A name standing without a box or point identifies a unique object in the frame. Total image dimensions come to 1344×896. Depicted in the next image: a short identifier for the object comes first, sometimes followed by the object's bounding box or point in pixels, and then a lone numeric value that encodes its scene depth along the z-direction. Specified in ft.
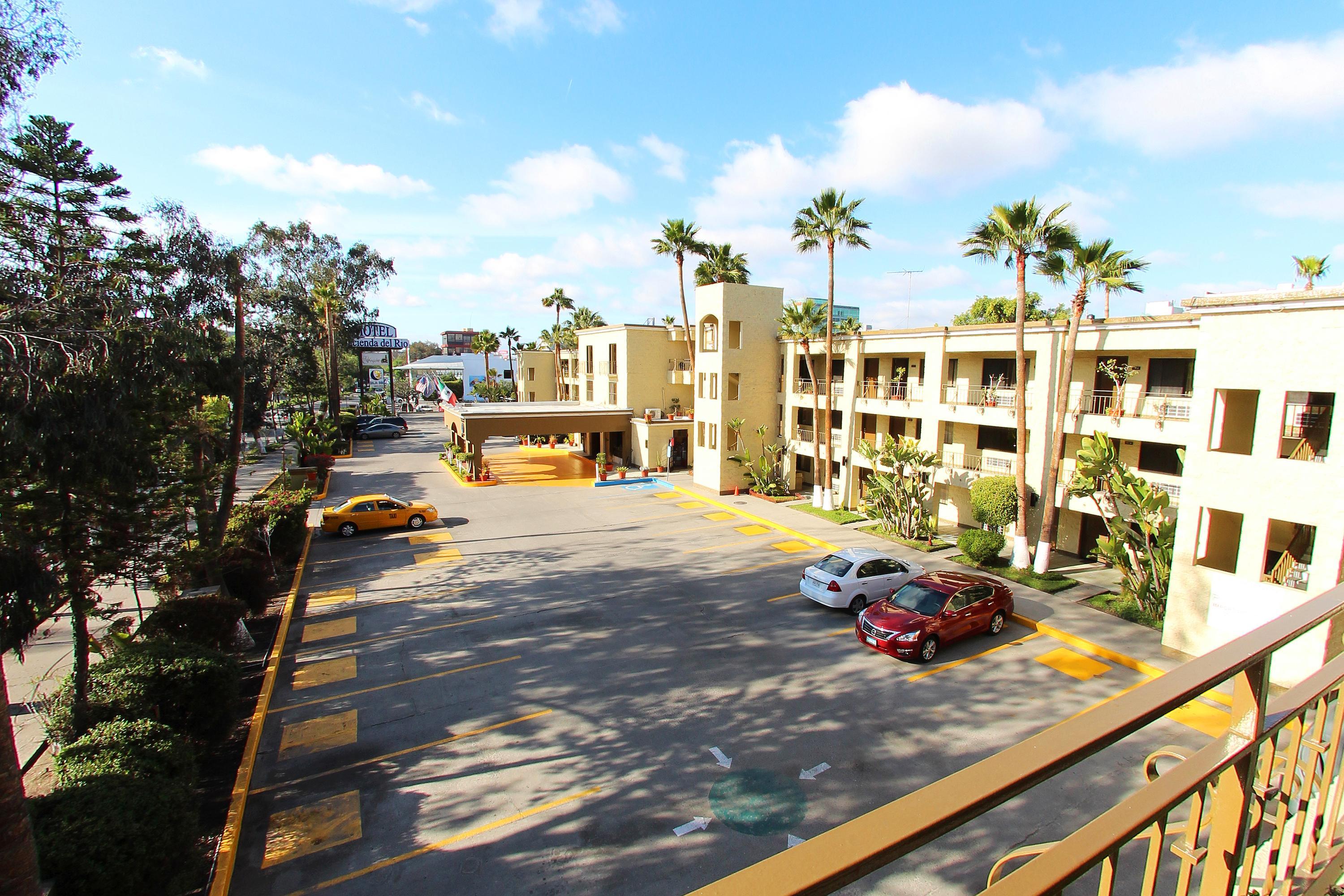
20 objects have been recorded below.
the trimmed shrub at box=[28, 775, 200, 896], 23.65
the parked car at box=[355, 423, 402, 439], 181.57
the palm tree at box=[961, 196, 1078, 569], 61.26
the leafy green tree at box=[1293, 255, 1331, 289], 75.20
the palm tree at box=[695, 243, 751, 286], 117.91
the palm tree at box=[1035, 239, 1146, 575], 58.54
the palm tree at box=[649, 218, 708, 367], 119.96
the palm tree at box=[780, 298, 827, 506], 98.53
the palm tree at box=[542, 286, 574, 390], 207.62
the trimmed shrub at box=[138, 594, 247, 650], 43.83
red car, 47.62
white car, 55.77
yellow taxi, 83.56
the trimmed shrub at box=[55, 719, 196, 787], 27.27
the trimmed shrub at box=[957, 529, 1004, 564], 67.97
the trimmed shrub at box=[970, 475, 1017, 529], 70.08
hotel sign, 226.58
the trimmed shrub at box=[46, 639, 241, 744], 33.06
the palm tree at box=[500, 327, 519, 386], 257.96
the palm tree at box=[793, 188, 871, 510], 86.99
